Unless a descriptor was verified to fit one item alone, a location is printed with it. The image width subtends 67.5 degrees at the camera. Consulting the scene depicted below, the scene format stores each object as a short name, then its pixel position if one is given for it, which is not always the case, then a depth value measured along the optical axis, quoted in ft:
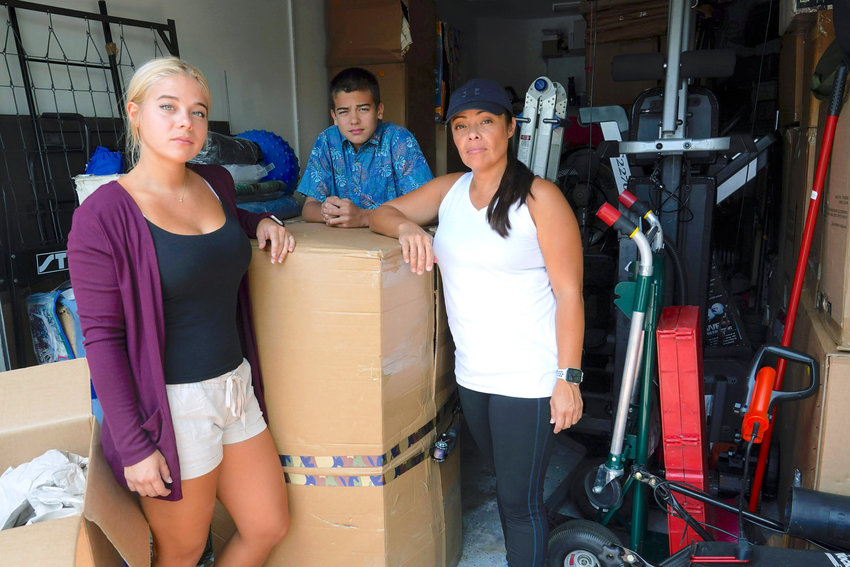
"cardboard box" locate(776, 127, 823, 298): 7.93
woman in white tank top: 5.09
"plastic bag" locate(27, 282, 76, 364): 7.32
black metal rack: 7.37
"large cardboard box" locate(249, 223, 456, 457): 5.14
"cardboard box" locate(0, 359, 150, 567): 3.91
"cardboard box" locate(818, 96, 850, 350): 5.62
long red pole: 6.05
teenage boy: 7.00
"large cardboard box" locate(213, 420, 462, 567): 5.55
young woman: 4.21
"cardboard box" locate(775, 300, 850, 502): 5.56
